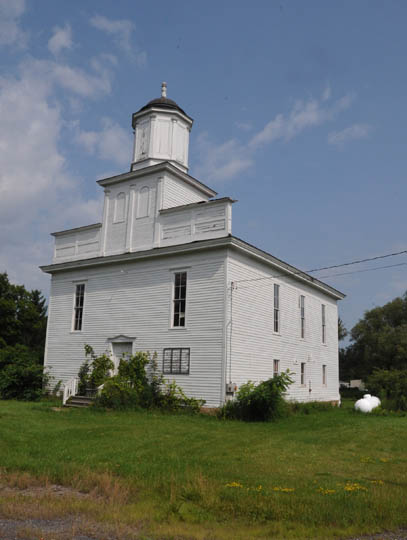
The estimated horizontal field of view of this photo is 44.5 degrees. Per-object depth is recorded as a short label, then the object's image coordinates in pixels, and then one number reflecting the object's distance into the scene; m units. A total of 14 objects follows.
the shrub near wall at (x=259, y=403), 17.55
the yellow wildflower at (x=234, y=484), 7.89
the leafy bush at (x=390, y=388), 22.53
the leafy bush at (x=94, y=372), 21.53
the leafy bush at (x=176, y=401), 18.83
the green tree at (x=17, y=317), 42.03
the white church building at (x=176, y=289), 19.53
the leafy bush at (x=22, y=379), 22.86
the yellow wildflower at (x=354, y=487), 7.82
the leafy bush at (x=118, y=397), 19.03
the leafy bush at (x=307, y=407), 21.90
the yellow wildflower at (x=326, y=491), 7.51
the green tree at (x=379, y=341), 50.19
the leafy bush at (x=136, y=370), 20.18
